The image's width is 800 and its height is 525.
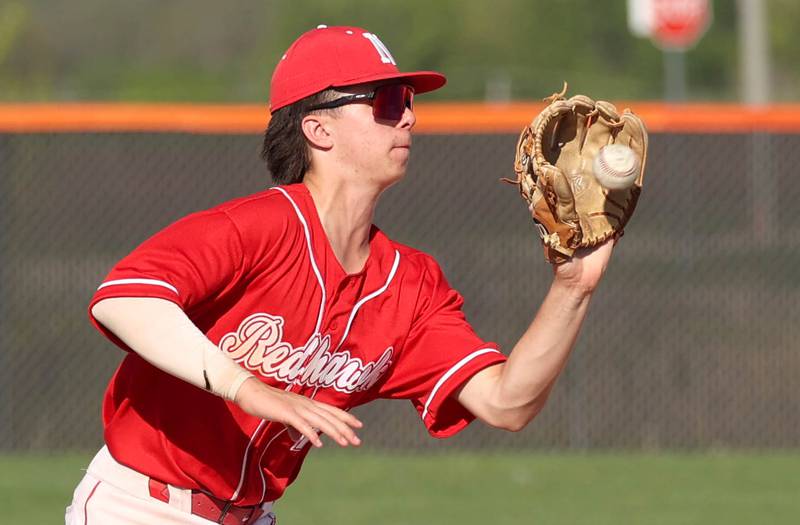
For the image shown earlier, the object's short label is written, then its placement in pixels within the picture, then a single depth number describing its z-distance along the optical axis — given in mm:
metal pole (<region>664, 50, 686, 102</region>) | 36937
